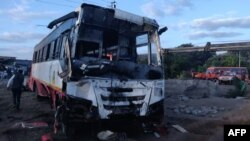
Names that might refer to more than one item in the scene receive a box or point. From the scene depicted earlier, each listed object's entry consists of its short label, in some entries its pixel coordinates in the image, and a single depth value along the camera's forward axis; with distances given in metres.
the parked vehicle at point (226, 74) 20.85
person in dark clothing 7.70
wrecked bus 4.53
